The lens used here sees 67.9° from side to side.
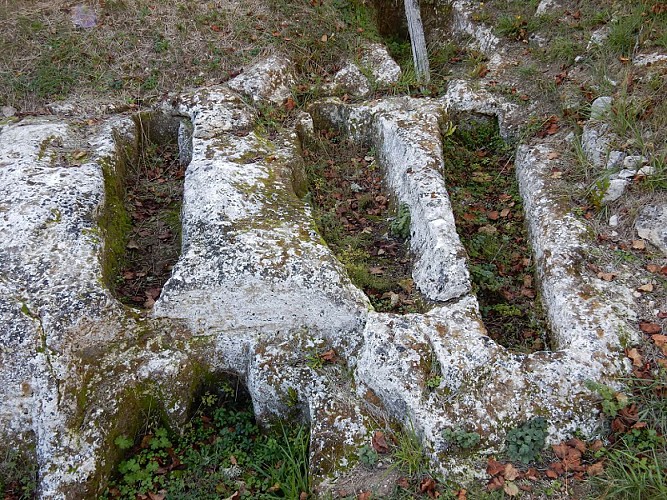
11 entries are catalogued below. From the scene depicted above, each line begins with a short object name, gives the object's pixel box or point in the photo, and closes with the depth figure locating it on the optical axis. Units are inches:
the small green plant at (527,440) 152.3
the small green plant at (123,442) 169.2
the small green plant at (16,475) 161.3
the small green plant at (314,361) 177.5
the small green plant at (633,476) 135.4
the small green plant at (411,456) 154.1
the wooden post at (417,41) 310.2
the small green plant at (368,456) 157.6
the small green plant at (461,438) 153.1
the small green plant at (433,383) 164.6
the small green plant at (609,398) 154.8
